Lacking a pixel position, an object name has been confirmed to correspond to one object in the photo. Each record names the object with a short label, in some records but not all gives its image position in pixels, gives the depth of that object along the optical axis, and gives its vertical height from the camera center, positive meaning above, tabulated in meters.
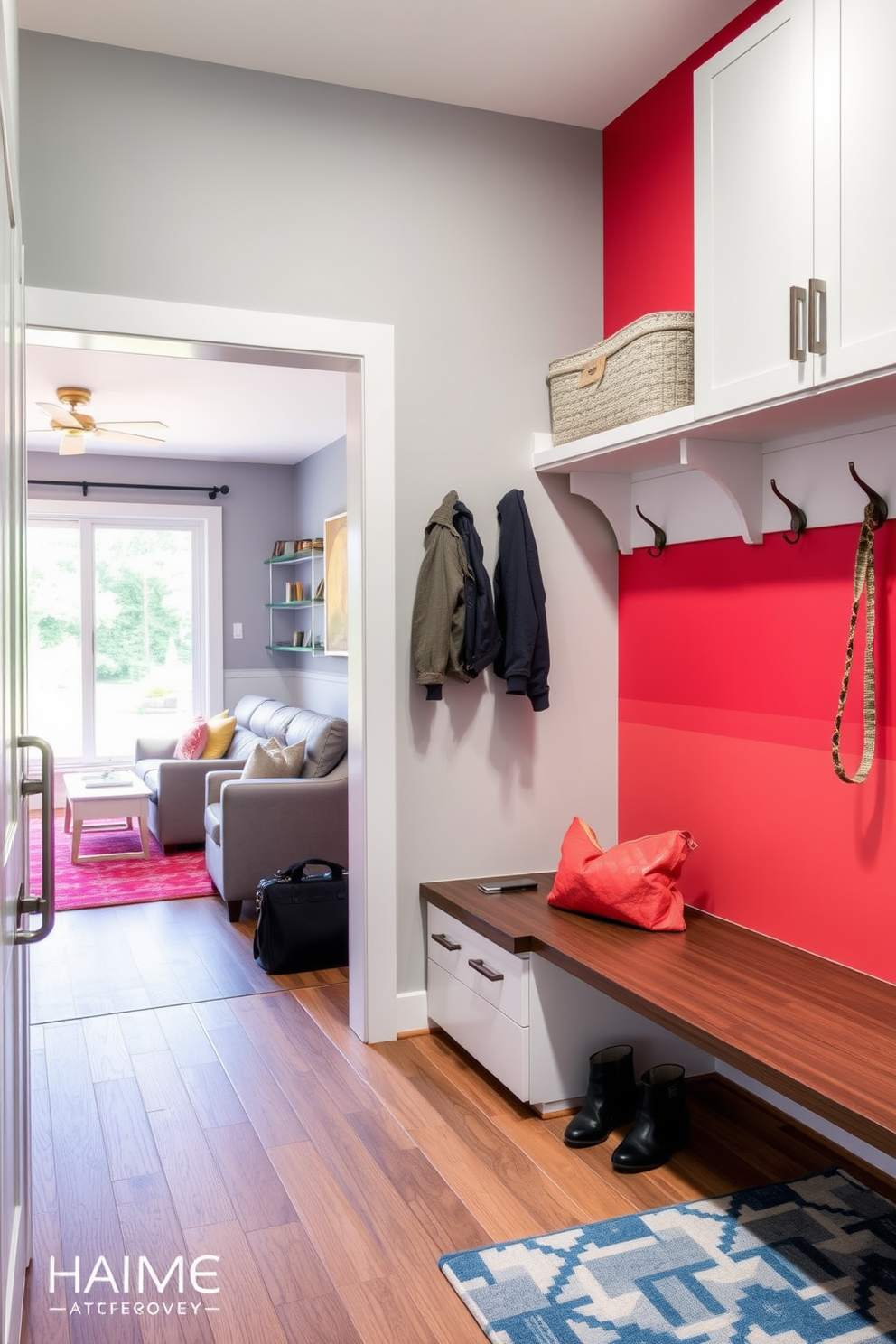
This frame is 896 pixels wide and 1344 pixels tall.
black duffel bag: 3.96 -1.01
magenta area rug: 5.27 -1.18
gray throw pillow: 5.24 -0.54
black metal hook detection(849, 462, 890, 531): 2.29 +0.31
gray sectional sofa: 4.87 -0.76
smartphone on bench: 3.11 -0.68
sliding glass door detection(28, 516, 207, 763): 7.73 +0.15
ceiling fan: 5.68 +1.27
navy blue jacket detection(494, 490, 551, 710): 3.14 +0.13
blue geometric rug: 1.86 -1.16
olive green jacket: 3.10 +0.13
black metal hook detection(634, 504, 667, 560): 3.12 +0.32
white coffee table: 5.89 -0.83
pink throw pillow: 6.94 -0.58
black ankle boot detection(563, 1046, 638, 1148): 2.55 -1.09
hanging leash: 2.29 +0.01
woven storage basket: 2.62 +0.72
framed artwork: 6.60 +0.42
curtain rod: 7.61 +1.19
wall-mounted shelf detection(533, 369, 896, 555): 2.26 +0.49
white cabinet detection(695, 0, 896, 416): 1.93 +0.88
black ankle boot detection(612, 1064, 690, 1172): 2.42 -1.09
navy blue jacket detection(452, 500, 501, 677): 3.11 +0.08
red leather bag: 2.70 -0.58
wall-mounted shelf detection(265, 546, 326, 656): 7.32 +0.34
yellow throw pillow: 6.99 -0.55
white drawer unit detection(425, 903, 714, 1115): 2.67 -0.96
